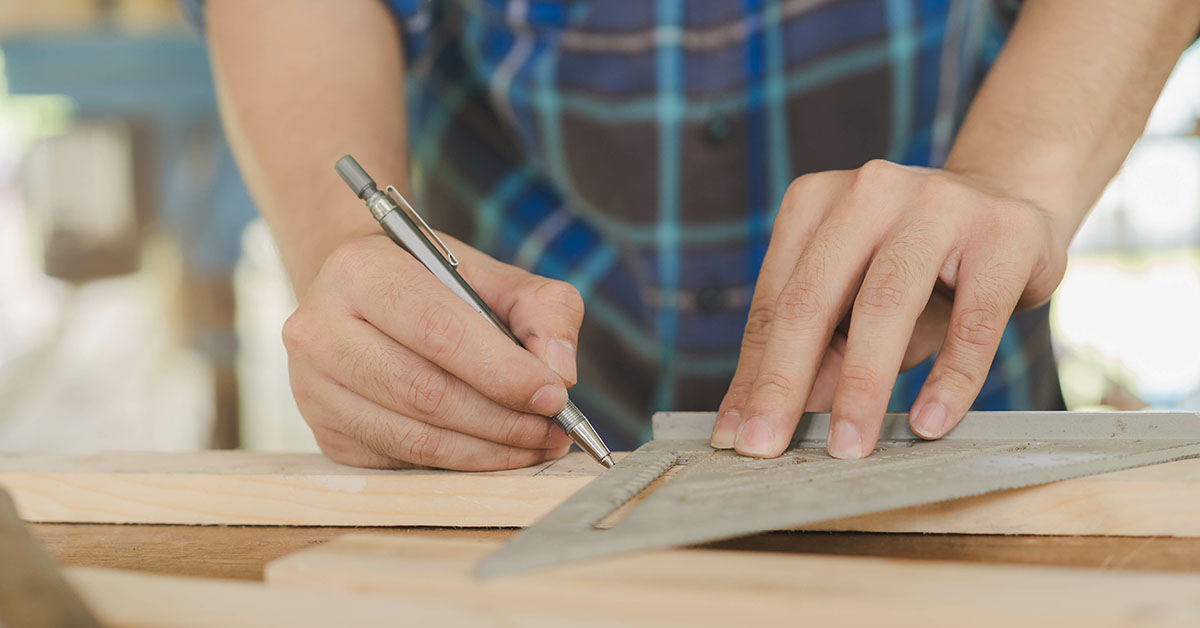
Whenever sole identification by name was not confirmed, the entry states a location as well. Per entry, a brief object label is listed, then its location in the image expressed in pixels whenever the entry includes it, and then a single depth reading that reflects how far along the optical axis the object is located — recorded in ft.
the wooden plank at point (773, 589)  1.37
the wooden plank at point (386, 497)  2.13
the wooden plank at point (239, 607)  1.50
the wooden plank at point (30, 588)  1.40
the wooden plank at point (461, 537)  2.03
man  2.54
